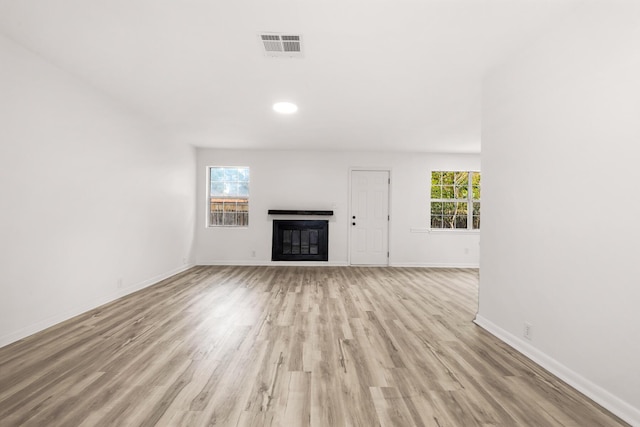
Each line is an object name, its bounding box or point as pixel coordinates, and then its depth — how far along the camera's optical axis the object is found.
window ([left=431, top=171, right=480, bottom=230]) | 6.84
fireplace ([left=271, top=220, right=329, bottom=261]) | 6.53
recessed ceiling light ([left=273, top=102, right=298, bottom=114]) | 3.82
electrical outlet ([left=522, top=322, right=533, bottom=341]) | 2.31
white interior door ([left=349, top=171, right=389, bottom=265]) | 6.68
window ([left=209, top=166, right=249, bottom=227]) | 6.66
